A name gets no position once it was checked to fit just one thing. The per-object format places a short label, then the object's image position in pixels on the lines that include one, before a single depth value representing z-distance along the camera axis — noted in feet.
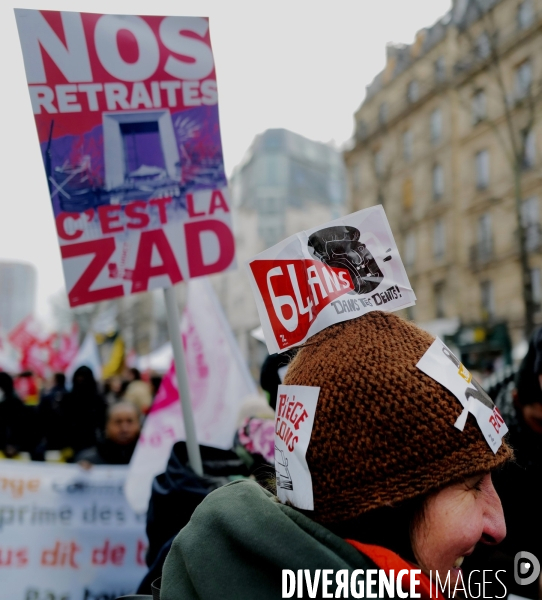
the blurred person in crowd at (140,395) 22.20
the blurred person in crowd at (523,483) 6.04
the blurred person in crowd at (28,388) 42.20
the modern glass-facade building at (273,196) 152.76
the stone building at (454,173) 71.46
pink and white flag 12.11
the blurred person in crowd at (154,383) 27.30
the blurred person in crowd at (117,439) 14.87
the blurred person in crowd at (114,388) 29.75
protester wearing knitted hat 3.39
